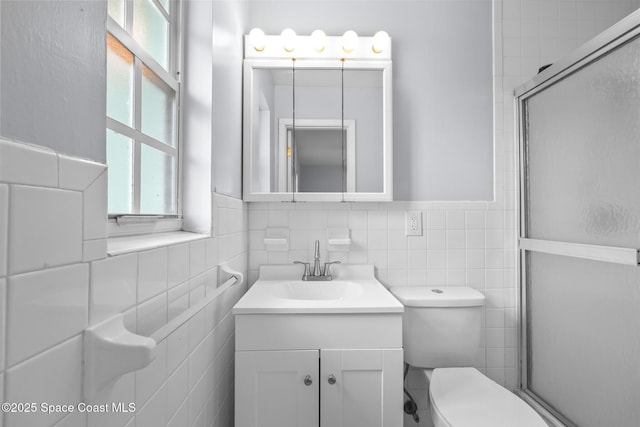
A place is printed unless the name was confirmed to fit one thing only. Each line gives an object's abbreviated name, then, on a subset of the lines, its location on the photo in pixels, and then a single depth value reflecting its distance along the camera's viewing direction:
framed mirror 1.52
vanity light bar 1.51
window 0.74
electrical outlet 1.58
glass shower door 1.07
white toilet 1.28
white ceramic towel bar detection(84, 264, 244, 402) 0.44
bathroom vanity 1.06
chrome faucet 1.49
